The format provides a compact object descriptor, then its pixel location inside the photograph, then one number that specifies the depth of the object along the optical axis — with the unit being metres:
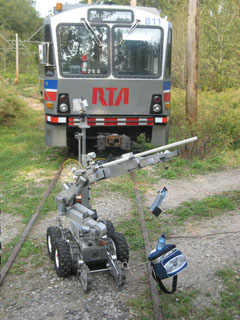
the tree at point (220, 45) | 20.53
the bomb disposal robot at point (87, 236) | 4.27
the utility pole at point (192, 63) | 10.36
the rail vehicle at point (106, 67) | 9.41
